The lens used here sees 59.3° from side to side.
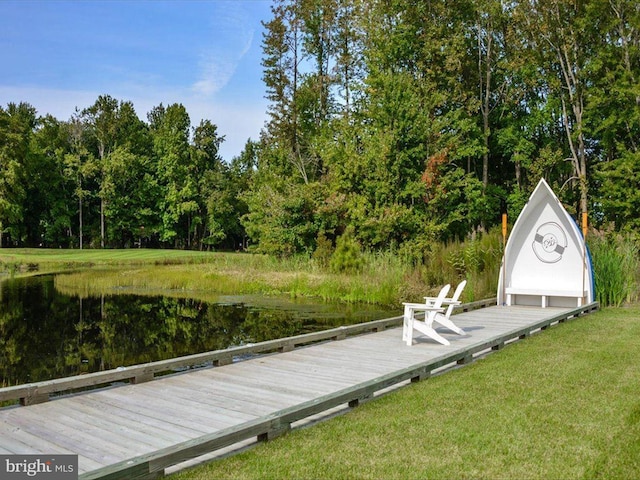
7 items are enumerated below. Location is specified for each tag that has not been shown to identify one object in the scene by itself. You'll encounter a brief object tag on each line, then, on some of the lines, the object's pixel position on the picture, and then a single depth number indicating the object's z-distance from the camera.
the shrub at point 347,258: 22.56
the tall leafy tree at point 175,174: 55.69
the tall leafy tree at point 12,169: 48.66
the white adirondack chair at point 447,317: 9.96
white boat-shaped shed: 15.06
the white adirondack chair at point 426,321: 9.42
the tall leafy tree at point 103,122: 57.47
